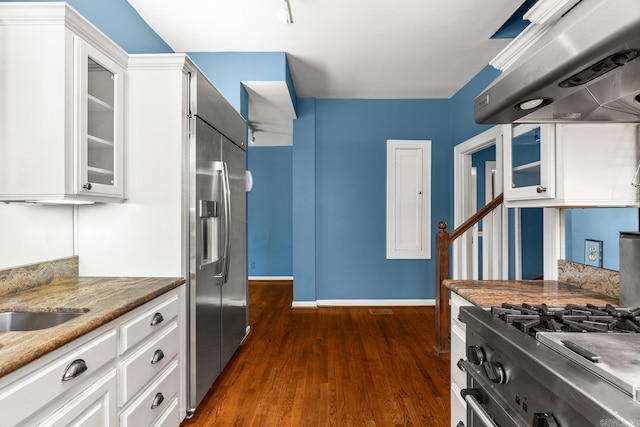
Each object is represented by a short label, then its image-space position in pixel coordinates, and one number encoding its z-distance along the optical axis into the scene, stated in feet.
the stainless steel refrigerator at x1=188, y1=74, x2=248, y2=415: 6.89
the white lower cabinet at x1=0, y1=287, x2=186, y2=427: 3.09
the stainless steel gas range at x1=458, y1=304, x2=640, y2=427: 2.42
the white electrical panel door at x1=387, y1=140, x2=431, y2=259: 15.44
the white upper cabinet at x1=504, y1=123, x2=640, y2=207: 5.14
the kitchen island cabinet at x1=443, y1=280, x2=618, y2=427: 5.06
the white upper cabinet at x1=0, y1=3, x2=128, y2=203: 4.83
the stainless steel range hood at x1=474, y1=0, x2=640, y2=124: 2.35
